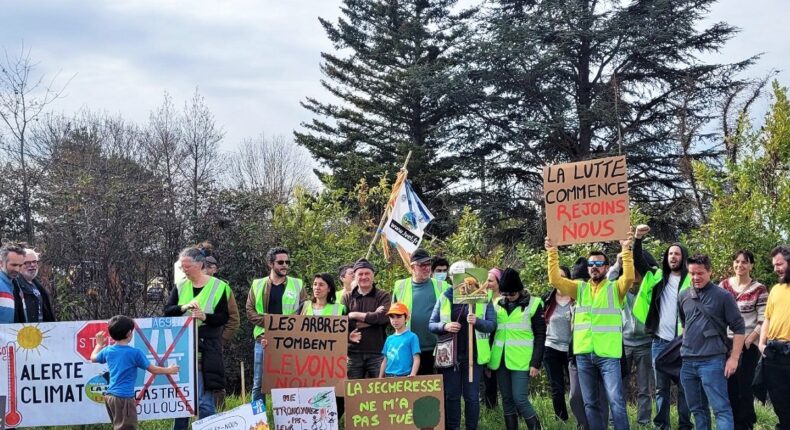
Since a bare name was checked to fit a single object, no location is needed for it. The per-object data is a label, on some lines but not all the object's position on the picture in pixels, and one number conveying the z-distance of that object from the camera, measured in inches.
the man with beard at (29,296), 325.6
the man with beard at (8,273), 312.8
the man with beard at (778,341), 310.7
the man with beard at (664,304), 346.9
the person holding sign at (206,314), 328.8
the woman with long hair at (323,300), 351.6
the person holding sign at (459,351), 337.1
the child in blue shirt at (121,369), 282.5
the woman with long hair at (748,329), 335.0
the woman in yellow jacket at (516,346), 348.5
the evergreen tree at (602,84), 1087.0
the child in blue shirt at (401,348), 327.0
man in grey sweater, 307.6
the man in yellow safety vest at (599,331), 323.3
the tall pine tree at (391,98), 1240.8
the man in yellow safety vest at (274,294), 360.5
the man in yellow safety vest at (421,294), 347.3
